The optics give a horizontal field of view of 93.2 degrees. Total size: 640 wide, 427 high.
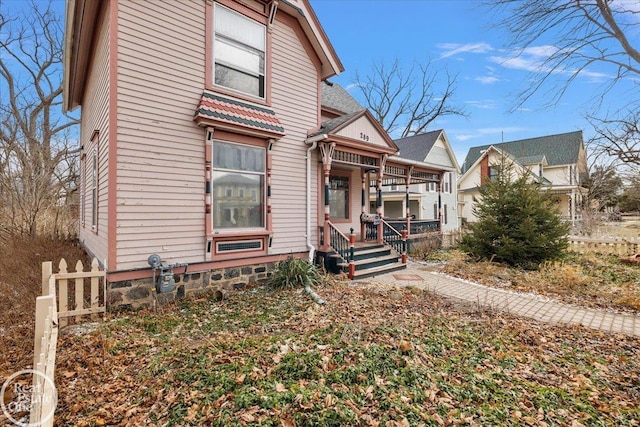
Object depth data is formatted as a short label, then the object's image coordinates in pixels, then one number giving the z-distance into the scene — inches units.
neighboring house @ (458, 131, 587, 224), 973.2
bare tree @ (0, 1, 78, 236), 443.8
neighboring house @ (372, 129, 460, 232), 915.2
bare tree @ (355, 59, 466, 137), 1161.4
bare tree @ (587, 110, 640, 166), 436.1
